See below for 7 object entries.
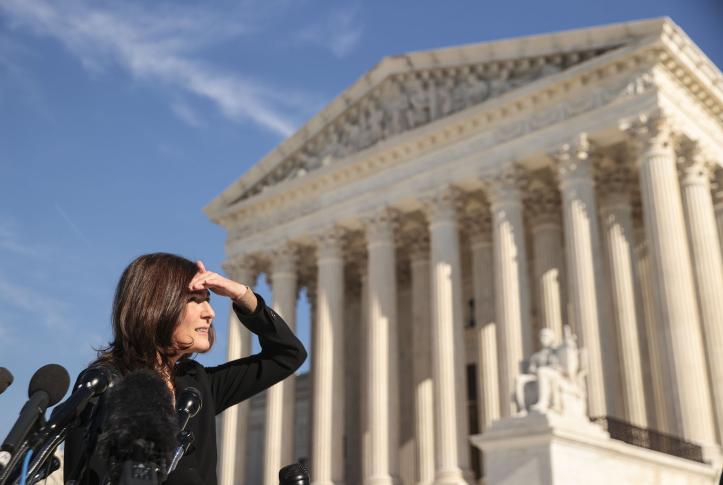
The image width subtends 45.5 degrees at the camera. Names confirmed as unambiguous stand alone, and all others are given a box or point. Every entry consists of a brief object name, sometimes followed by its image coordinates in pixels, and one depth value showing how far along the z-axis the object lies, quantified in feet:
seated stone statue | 67.67
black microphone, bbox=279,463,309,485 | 10.60
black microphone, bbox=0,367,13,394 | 10.39
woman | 10.27
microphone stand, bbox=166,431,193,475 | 8.52
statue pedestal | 60.34
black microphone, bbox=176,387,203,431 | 9.21
